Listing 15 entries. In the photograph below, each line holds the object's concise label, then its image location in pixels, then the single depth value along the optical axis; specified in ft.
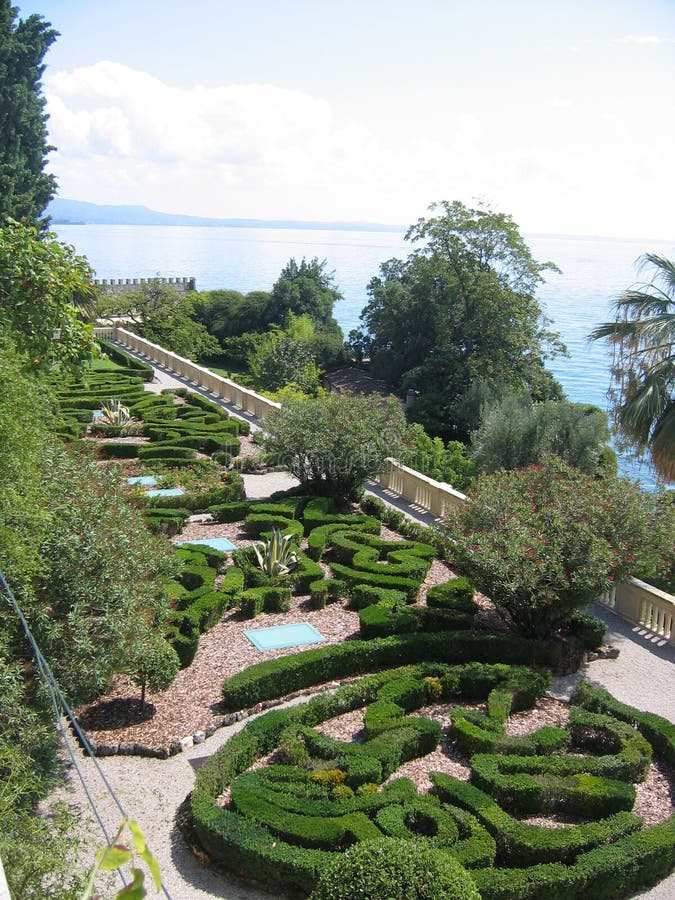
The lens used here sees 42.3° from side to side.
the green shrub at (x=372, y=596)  45.52
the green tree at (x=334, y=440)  61.98
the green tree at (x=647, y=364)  53.52
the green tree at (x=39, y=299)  44.50
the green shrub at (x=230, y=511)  59.93
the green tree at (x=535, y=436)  78.33
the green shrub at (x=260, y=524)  56.80
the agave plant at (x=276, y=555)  49.55
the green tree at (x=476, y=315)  131.23
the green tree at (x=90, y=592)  28.66
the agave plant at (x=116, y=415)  82.53
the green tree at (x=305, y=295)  220.23
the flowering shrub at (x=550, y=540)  40.06
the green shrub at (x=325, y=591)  46.83
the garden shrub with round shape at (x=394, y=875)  20.01
